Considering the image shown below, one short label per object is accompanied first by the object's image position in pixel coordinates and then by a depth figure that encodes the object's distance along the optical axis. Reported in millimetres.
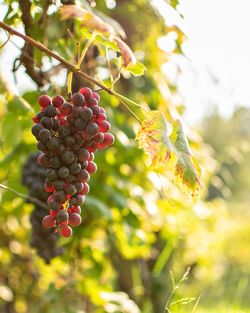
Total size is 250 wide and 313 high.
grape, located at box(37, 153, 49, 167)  756
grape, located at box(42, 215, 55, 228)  743
